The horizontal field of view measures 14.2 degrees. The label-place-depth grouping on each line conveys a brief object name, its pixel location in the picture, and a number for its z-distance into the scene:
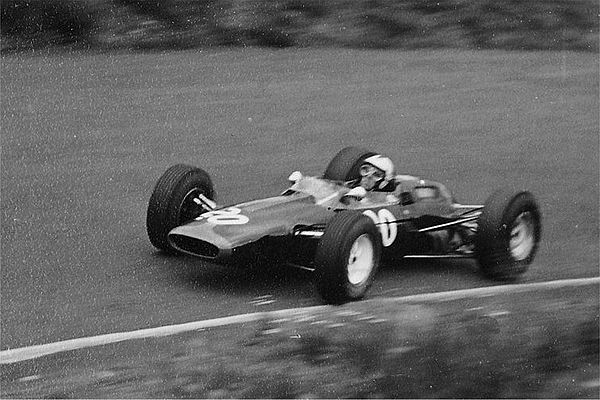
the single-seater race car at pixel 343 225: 15.08
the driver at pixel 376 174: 17.11
